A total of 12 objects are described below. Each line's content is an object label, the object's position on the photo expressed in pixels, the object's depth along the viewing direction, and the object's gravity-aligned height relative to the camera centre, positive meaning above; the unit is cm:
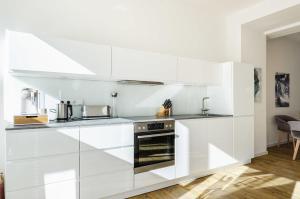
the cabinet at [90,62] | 198 +46
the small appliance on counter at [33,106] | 202 -7
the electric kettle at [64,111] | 236 -14
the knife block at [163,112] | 312 -20
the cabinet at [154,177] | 236 -97
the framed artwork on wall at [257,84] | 414 +33
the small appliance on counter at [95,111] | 254 -15
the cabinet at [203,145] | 272 -68
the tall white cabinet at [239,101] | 339 -2
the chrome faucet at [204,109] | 362 -17
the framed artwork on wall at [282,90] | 518 +26
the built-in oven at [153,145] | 237 -57
